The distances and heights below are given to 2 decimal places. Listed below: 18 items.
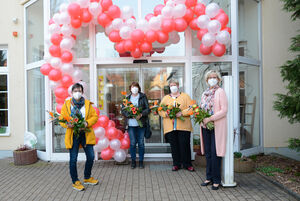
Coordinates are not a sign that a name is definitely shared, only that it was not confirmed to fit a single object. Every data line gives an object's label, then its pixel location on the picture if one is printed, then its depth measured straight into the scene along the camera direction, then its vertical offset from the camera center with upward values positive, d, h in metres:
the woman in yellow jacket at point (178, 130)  4.84 -0.64
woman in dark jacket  5.02 -0.52
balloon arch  4.78 +1.34
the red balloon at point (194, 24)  4.94 +1.49
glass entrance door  6.01 +0.40
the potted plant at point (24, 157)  5.58 -1.32
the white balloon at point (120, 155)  5.10 -1.20
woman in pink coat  3.85 -0.53
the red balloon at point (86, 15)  4.96 +1.70
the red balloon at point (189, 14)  4.95 +1.69
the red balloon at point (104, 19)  4.97 +1.62
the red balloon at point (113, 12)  4.89 +1.75
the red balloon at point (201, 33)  4.83 +1.29
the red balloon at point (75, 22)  4.99 +1.56
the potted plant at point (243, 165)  4.79 -1.34
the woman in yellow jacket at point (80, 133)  3.91 -0.56
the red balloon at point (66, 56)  5.04 +0.88
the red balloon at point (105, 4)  4.93 +1.90
